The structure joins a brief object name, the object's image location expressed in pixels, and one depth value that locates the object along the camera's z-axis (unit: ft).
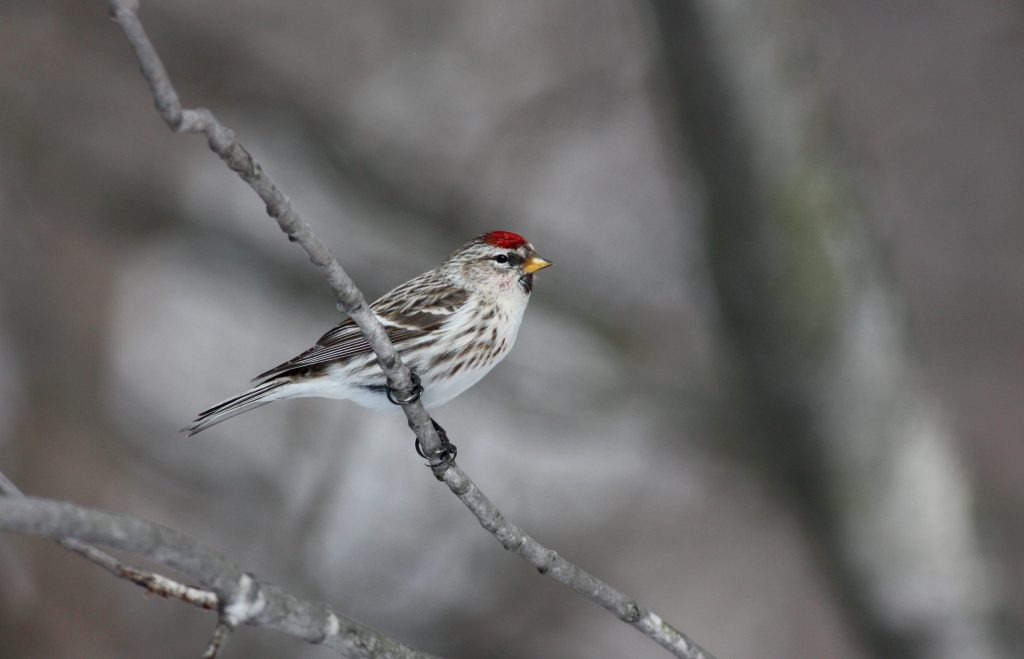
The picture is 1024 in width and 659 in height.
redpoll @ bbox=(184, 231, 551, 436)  16.17
